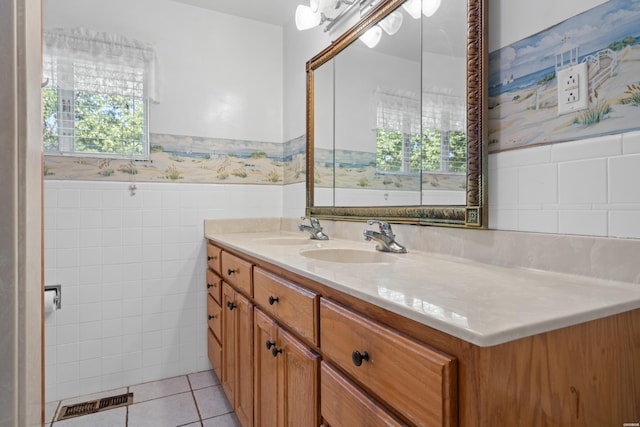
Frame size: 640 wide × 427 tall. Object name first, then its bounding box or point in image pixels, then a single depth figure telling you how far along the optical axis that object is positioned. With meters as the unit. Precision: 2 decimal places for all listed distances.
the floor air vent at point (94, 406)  1.83
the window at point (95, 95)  1.91
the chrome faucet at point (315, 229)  1.91
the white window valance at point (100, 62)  1.91
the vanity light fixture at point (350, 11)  1.38
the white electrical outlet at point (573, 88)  0.84
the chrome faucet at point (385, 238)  1.36
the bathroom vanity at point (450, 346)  0.53
